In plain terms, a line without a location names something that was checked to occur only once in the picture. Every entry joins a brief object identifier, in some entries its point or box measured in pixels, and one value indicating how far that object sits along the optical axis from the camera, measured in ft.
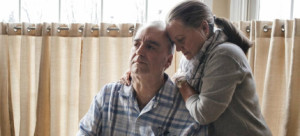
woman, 4.27
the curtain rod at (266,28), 6.26
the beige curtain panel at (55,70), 7.09
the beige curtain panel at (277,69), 6.04
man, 4.89
